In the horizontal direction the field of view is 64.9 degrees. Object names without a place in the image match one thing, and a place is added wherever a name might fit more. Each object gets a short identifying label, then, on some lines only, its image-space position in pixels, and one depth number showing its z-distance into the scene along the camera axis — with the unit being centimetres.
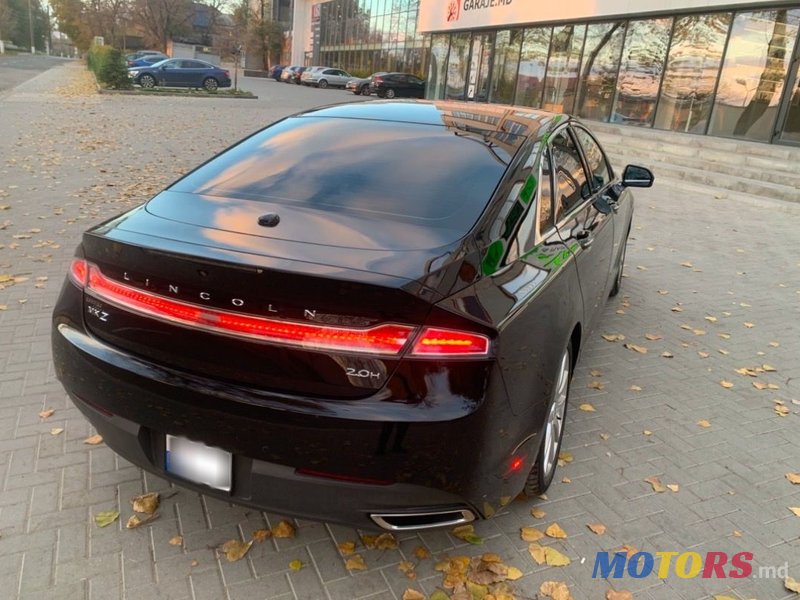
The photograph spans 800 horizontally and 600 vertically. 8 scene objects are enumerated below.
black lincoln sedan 198
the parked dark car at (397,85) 3562
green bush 2791
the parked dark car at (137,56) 4277
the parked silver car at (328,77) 4531
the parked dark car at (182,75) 3206
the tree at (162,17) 5641
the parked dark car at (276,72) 5479
